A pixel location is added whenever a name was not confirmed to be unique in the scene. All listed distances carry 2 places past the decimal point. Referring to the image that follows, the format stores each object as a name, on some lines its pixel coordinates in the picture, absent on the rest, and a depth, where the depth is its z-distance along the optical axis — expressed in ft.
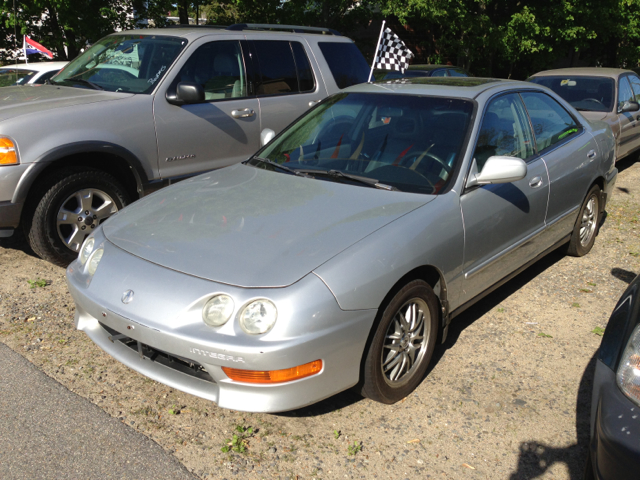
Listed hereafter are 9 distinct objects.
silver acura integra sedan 8.79
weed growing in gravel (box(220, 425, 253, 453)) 9.53
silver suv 15.26
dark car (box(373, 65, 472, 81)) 40.14
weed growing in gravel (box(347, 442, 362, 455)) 9.53
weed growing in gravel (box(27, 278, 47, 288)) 15.25
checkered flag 23.88
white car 29.43
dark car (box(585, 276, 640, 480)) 6.69
